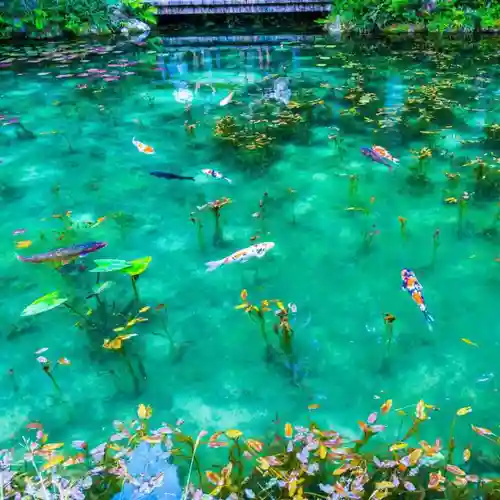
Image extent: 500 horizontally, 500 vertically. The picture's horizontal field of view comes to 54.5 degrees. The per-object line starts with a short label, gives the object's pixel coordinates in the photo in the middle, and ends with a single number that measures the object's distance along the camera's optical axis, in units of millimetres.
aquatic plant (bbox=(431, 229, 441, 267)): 3529
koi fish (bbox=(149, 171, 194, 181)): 4758
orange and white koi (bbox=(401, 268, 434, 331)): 3082
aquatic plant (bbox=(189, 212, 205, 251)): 3894
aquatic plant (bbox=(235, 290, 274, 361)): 2883
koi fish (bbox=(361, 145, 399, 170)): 5047
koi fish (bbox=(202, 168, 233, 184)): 4727
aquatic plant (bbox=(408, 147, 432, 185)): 4828
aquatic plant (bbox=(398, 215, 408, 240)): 3753
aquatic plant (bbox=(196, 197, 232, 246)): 3967
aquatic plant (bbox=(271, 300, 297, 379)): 2814
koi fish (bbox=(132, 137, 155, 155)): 5684
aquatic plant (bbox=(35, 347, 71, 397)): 2500
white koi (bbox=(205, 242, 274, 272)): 3631
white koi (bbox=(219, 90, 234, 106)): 7078
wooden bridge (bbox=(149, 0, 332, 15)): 14094
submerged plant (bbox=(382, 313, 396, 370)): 2705
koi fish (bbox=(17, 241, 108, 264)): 3545
